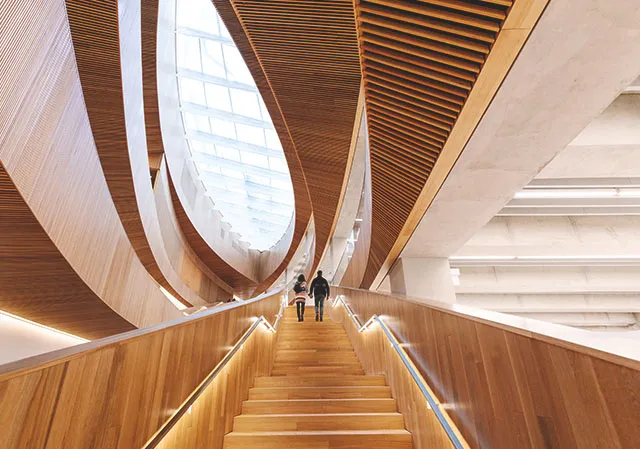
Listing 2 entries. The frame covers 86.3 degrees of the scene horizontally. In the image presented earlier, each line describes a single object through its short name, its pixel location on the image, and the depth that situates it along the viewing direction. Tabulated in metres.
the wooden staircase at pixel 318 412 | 2.36
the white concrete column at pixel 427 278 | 5.24
